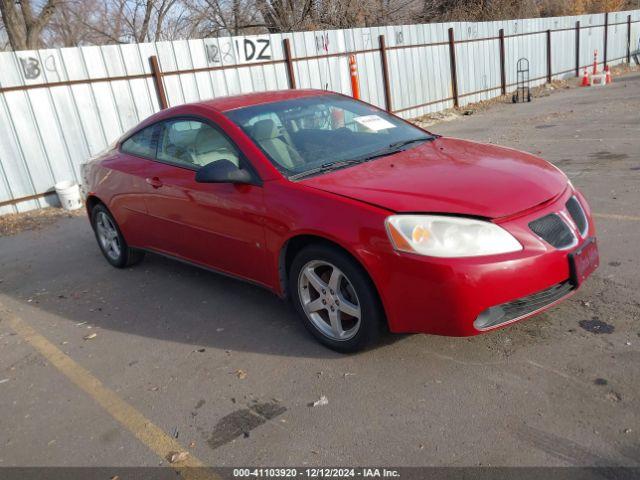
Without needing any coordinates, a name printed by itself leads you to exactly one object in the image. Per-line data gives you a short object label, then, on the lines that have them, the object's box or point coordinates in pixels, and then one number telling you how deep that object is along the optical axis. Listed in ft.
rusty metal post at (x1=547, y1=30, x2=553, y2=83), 67.97
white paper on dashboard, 13.91
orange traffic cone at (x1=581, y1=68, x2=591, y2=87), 64.19
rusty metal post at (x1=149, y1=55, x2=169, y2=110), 32.37
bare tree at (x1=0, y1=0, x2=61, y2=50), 61.00
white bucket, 28.22
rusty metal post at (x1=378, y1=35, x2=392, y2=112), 46.68
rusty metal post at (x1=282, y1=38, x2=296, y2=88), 39.73
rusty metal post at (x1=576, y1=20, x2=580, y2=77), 73.56
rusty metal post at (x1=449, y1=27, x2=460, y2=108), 53.57
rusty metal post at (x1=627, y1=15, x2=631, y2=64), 87.92
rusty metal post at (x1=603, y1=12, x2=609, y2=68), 80.73
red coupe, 9.20
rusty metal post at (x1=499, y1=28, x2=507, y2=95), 60.08
